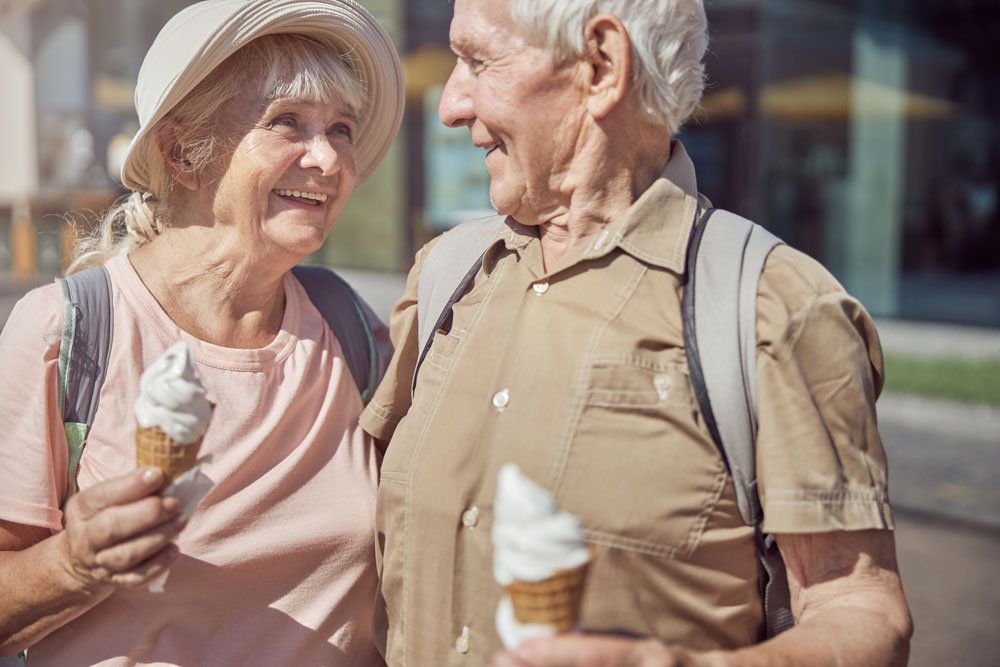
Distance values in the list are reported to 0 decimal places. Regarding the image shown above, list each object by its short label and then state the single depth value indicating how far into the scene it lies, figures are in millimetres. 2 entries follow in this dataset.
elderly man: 1624
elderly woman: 2051
